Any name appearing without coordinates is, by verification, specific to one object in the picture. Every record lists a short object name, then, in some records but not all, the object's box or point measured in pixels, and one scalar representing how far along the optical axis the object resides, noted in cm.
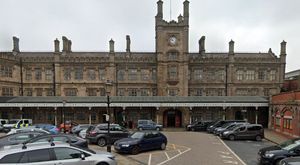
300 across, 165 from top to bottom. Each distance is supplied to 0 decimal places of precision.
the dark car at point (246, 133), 2238
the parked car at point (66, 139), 1358
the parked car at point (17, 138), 1435
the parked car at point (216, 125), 2827
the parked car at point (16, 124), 2705
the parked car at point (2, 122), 2868
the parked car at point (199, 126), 3061
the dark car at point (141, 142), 1461
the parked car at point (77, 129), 2340
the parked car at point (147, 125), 2771
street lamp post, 1424
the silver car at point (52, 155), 749
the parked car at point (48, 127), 2298
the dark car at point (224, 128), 2406
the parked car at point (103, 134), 1784
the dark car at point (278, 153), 1180
